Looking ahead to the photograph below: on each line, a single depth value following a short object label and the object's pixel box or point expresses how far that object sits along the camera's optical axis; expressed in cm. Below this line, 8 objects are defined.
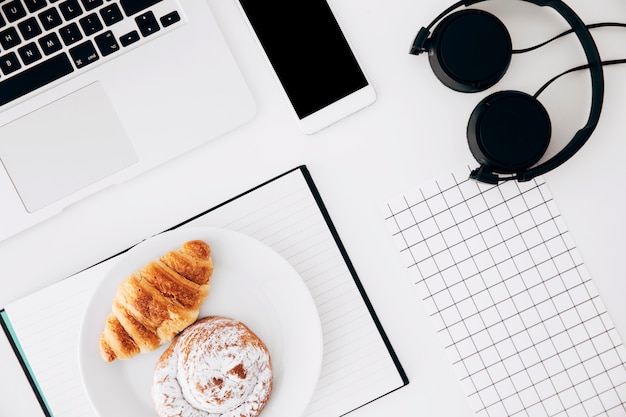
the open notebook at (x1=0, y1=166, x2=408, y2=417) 71
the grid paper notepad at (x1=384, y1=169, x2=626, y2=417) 72
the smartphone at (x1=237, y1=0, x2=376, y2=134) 69
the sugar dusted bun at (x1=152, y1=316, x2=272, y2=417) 62
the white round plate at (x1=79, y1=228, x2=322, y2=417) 66
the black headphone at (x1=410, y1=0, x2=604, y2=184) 65
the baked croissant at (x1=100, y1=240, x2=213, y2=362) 63
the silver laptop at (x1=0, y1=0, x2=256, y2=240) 65
